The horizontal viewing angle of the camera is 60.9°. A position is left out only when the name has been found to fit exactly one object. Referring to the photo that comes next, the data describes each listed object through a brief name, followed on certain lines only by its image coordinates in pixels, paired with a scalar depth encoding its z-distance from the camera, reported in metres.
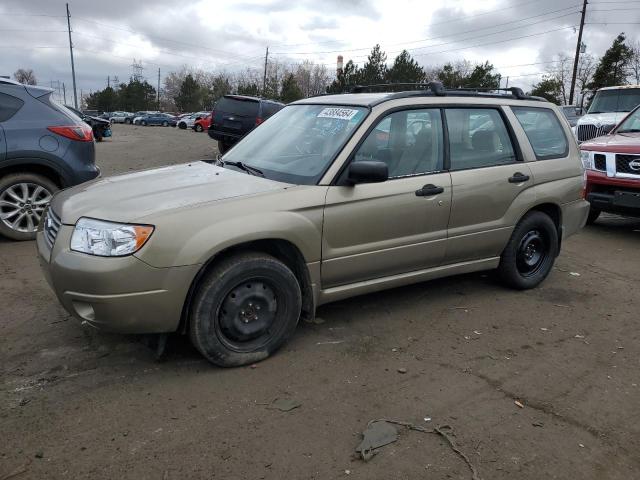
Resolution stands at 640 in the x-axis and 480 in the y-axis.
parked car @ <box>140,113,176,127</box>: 55.62
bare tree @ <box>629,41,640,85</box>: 52.48
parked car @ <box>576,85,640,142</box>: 13.70
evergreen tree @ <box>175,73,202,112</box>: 83.88
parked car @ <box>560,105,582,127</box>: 20.86
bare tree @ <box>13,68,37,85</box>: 90.28
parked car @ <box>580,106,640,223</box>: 7.27
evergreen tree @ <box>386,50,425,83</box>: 49.41
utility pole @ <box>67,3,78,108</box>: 62.44
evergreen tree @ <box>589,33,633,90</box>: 45.78
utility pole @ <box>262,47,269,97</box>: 72.13
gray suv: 6.04
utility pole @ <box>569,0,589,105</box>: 37.81
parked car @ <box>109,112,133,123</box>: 62.47
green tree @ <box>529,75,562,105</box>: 53.75
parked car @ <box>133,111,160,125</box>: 55.66
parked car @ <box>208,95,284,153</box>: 15.37
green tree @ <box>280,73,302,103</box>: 59.81
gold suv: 3.15
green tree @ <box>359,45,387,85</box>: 50.06
